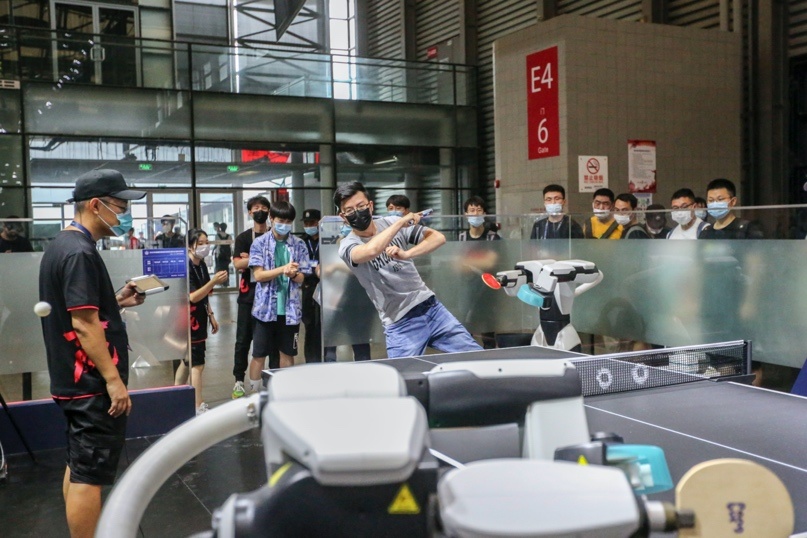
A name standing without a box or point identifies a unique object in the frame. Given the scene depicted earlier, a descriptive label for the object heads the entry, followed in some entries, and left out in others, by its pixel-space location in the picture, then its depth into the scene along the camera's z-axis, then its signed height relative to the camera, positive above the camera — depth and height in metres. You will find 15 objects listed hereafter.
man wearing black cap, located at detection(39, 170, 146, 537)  2.99 -0.50
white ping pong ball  3.04 -0.27
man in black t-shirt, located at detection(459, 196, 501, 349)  6.80 -0.36
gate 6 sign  9.74 +1.46
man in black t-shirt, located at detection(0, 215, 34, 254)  5.35 -0.01
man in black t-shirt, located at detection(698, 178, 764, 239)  5.28 -0.05
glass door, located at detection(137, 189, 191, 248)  12.94 +0.48
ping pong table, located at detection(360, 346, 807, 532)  1.99 -0.59
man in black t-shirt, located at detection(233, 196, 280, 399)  6.69 -0.66
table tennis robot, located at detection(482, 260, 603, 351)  5.48 -0.45
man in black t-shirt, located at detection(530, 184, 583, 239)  6.57 +0.01
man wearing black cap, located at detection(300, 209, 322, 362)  7.19 -0.69
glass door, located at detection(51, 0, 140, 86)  12.41 +2.77
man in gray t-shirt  4.59 -0.34
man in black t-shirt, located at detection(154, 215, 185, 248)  5.61 -0.02
